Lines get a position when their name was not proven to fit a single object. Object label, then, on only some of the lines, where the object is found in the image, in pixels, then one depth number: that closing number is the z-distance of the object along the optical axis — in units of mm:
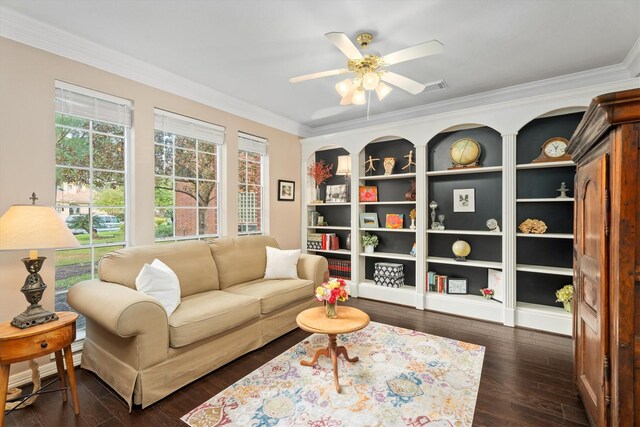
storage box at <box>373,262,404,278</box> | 4277
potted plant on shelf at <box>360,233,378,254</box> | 4539
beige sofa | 2002
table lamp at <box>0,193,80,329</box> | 1812
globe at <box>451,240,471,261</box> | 3789
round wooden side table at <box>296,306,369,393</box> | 2238
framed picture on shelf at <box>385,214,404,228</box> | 4352
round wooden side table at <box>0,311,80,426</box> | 1727
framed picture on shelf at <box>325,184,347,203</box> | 4848
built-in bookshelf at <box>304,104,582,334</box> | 3383
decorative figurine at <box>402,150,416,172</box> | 4246
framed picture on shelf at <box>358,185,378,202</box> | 4504
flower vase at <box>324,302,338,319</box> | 2449
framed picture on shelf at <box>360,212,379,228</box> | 4551
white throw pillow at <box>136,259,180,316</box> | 2357
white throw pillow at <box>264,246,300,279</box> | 3574
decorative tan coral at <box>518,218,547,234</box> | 3348
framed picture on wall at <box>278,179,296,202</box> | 4715
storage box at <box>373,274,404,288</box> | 4262
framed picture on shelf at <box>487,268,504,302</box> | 3568
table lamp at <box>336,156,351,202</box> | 4617
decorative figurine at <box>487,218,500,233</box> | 3680
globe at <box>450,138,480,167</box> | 3732
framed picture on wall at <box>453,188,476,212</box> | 3900
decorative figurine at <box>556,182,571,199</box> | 3236
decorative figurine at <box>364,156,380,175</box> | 4613
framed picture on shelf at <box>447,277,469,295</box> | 3898
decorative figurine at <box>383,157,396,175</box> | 4410
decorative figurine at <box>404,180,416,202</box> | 4215
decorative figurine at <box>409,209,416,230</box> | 4182
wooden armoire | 1262
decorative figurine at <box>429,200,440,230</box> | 4043
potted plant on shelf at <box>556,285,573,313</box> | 3170
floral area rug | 1893
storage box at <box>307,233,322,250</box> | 4965
